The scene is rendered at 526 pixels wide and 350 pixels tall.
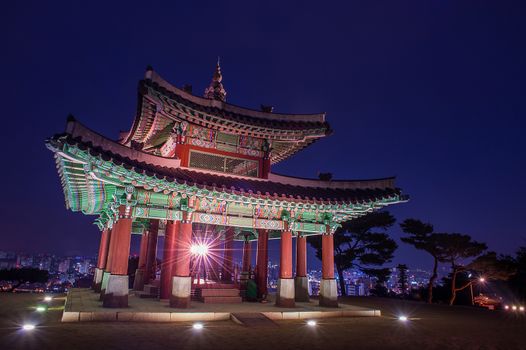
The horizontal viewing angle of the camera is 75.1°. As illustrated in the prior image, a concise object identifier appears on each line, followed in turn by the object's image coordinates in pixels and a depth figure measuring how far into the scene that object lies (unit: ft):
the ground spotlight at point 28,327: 35.86
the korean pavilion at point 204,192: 47.37
